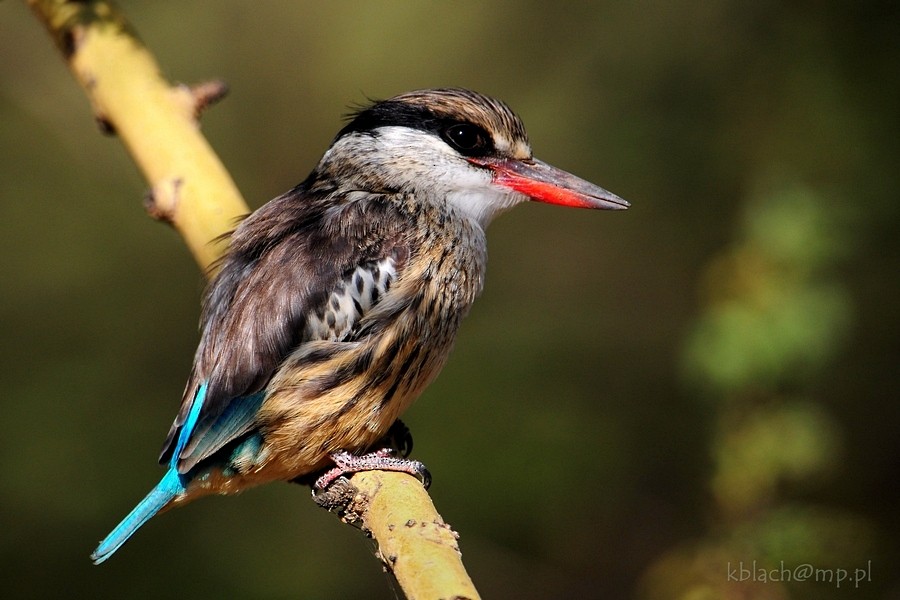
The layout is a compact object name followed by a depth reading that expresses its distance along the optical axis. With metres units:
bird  5.25
